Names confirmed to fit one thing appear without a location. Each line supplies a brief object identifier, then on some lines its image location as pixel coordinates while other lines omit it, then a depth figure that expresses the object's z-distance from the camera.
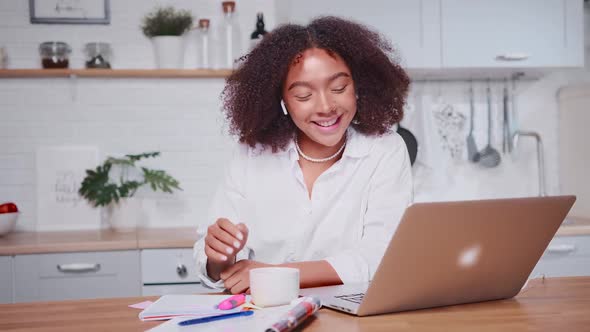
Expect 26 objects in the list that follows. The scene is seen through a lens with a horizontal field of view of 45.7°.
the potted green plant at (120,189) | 3.20
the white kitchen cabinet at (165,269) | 2.85
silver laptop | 1.13
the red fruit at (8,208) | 3.09
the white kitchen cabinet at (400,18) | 3.11
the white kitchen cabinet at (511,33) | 3.20
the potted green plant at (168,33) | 3.31
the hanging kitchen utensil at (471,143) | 3.59
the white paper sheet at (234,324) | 1.10
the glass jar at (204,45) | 3.33
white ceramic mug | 1.28
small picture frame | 3.37
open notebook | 1.22
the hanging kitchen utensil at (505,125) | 3.60
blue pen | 1.15
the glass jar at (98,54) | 3.29
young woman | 1.95
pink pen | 1.25
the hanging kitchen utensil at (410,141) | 3.47
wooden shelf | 3.25
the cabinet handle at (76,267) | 2.80
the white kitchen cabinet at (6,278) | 2.78
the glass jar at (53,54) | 3.27
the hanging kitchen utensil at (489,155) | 3.60
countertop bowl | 3.05
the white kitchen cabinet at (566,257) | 3.02
